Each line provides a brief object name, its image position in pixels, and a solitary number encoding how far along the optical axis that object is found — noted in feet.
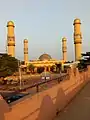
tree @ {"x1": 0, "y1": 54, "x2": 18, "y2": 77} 95.55
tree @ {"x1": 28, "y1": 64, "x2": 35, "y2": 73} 165.51
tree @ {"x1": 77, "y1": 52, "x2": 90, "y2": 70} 91.11
